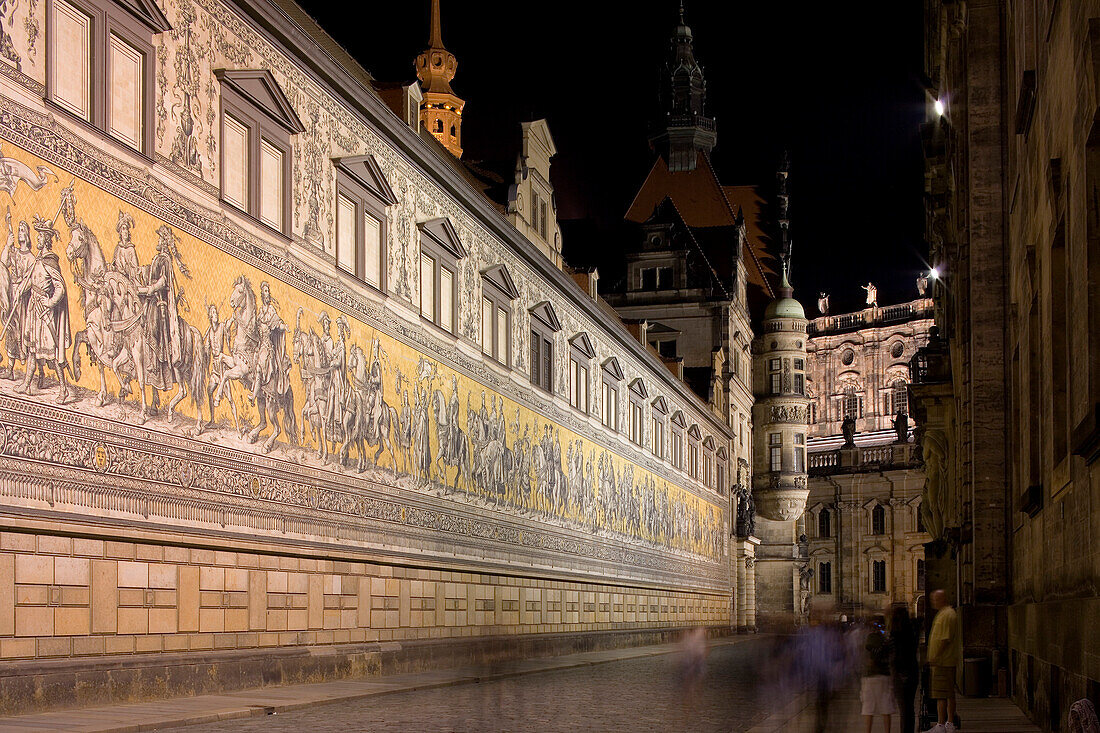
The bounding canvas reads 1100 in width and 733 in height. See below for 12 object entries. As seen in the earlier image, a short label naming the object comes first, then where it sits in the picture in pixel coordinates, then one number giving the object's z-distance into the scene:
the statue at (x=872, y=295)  110.31
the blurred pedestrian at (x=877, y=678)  10.95
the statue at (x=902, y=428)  71.05
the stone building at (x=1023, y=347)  9.05
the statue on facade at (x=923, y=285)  107.12
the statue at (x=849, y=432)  92.56
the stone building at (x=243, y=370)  14.13
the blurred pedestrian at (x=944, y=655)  11.98
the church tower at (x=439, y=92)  50.12
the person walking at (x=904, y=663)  11.10
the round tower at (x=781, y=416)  75.06
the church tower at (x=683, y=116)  87.94
